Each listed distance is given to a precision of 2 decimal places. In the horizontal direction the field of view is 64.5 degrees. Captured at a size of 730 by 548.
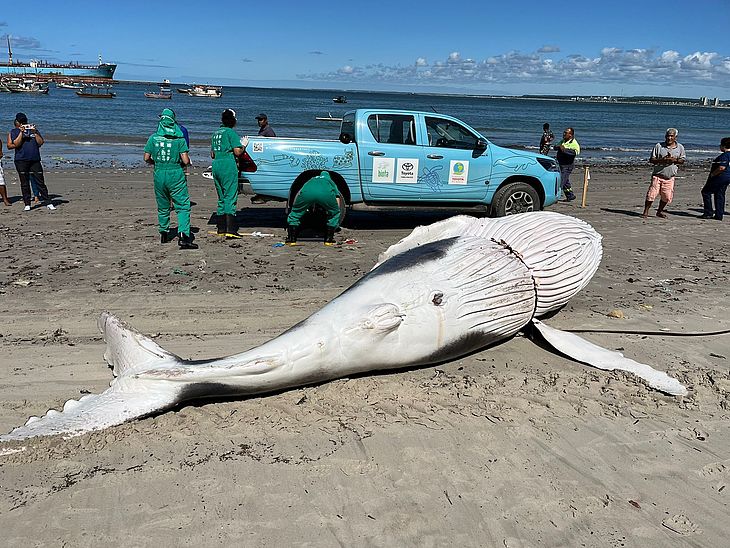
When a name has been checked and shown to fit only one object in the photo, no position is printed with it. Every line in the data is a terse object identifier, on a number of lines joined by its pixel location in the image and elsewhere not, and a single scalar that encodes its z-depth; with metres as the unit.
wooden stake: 13.46
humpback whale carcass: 3.59
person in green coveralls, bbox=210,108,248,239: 8.64
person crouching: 8.52
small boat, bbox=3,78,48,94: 76.06
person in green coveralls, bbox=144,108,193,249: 7.97
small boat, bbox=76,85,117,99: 75.44
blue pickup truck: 9.29
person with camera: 11.06
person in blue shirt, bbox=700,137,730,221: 11.60
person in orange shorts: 11.19
